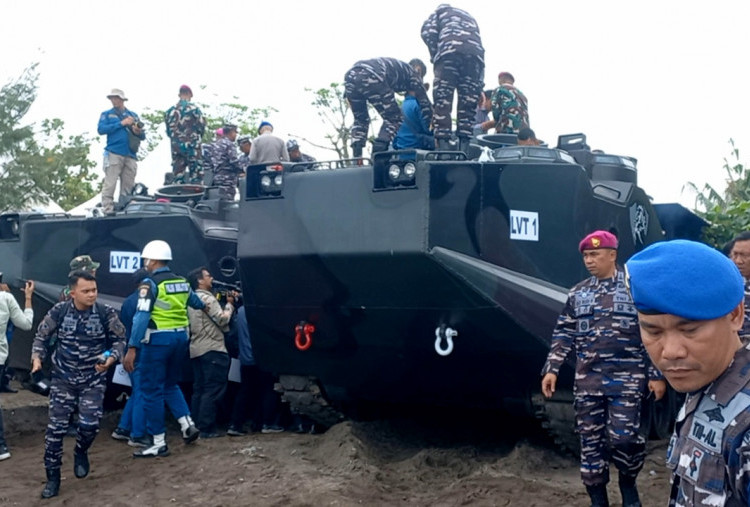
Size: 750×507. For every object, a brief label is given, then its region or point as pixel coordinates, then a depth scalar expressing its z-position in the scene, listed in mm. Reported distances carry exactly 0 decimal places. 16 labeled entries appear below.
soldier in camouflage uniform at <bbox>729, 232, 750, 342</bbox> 5582
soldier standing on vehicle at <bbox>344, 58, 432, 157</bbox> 7027
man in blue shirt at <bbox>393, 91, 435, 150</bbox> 7266
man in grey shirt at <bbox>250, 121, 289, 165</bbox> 9625
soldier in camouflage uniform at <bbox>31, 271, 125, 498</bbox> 6691
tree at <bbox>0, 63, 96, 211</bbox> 25278
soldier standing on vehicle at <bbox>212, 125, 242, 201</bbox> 10266
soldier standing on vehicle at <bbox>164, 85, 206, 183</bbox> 10945
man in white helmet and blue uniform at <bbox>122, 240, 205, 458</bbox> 7555
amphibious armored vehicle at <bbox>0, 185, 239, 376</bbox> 8625
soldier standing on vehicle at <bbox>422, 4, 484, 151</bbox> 6746
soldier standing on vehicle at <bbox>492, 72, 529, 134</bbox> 8289
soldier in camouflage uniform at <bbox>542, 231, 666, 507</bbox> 5082
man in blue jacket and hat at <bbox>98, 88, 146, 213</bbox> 10547
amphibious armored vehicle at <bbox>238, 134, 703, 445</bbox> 6008
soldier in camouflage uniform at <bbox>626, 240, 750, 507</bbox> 1772
